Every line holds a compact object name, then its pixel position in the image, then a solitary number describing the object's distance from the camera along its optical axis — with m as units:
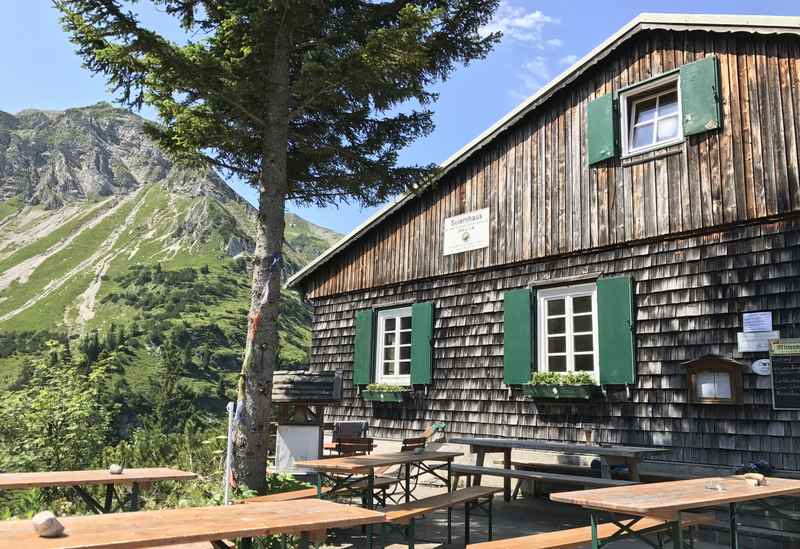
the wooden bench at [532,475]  7.05
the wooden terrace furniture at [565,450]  6.82
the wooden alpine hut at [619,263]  7.75
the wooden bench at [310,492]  6.31
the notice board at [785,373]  7.16
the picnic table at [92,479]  5.25
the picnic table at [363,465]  5.84
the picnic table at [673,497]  3.93
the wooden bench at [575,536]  4.41
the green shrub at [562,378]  8.99
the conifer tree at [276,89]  7.16
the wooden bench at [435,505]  5.24
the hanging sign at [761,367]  7.40
